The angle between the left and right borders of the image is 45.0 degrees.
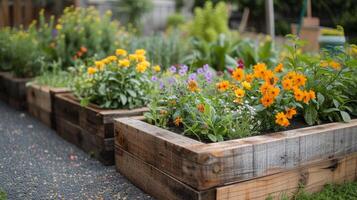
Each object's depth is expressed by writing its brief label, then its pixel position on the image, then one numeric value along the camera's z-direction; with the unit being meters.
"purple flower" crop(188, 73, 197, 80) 3.10
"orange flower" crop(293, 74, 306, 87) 2.62
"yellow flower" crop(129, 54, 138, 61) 3.35
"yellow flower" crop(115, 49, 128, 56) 3.24
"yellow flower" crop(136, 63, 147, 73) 3.25
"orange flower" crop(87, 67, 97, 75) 3.36
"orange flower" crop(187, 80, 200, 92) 2.77
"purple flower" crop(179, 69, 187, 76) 3.21
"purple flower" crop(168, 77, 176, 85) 3.29
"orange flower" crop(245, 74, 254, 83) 2.89
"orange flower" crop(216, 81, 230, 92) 2.77
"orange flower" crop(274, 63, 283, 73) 3.08
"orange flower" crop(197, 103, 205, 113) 2.57
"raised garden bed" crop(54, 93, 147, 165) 3.22
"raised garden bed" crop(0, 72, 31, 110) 4.98
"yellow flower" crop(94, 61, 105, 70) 3.36
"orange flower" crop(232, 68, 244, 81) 2.86
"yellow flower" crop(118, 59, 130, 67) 3.27
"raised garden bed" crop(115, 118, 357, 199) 2.18
